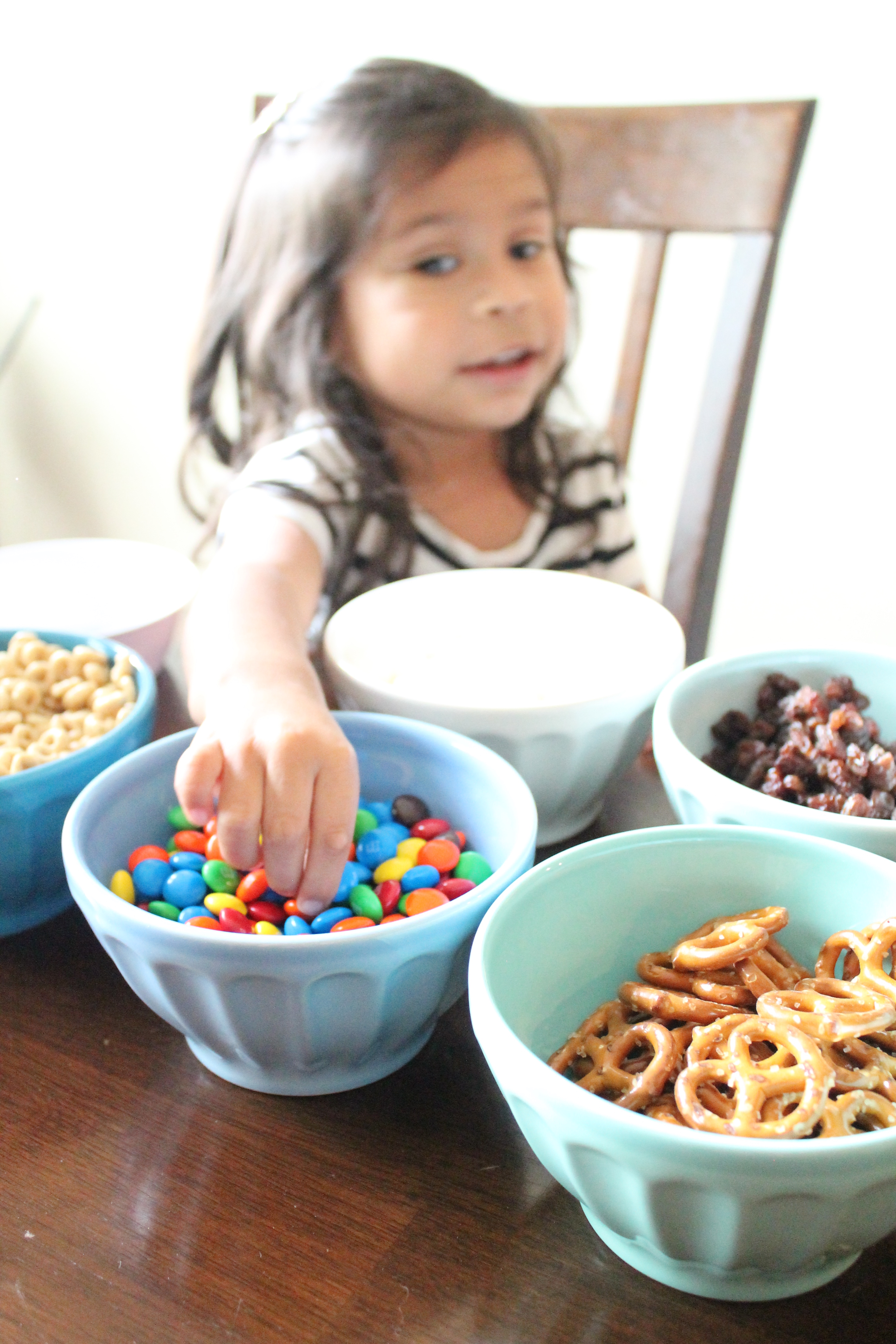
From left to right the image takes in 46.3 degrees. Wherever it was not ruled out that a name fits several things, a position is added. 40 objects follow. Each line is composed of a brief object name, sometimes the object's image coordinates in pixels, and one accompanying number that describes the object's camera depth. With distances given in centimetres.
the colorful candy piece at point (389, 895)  48
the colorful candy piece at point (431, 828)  53
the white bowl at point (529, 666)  56
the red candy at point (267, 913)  47
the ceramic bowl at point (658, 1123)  30
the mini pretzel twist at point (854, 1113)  32
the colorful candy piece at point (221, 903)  47
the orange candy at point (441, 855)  50
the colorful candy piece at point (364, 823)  54
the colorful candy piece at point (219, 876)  48
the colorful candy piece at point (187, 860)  49
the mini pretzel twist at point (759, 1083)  32
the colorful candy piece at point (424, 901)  46
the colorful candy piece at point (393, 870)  50
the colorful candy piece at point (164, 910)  46
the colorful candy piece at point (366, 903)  47
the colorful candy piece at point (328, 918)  46
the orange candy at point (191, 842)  51
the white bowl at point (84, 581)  91
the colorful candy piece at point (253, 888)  48
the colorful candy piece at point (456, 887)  48
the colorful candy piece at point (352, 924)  45
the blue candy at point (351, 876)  48
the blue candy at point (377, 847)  51
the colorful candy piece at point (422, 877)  49
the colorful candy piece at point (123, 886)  46
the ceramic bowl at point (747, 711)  46
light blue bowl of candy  38
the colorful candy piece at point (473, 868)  49
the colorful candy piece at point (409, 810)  54
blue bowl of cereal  51
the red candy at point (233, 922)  45
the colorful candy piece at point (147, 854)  50
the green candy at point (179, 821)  53
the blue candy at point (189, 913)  46
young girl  84
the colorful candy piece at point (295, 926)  45
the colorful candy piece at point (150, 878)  48
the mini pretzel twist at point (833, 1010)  36
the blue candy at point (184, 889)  47
